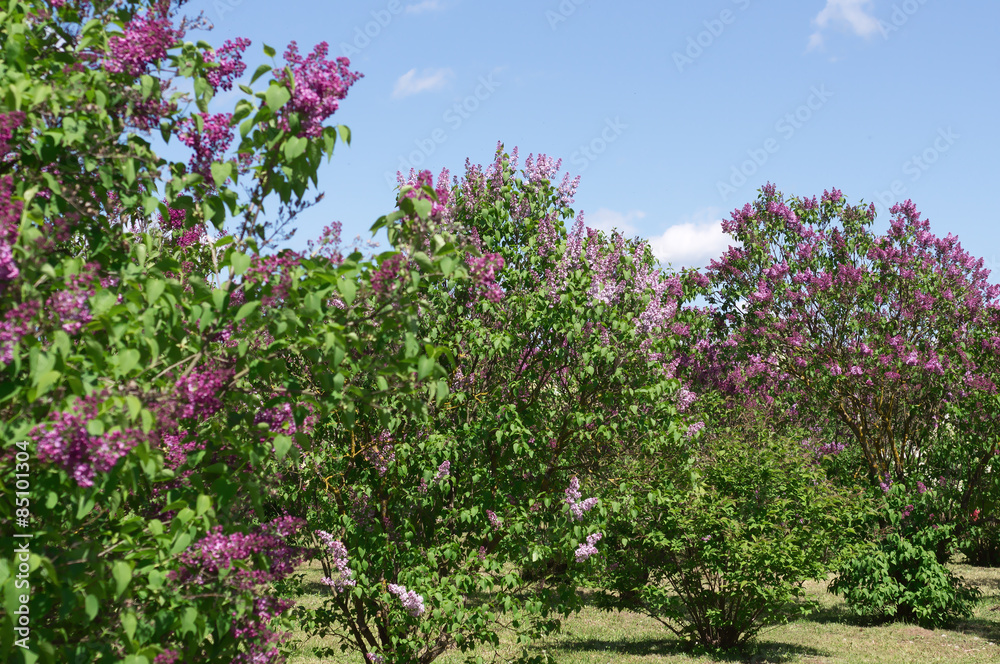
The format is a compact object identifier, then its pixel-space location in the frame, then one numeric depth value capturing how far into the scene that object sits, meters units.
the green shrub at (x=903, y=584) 14.88
